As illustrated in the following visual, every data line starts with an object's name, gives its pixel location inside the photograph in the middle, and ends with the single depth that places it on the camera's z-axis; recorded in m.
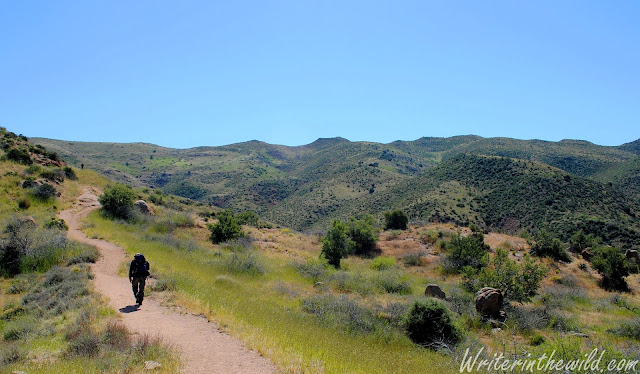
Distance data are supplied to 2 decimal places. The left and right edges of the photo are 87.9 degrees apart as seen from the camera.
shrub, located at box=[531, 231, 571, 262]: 28.50
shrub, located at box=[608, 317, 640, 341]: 13.01
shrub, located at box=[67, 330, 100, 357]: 6.80
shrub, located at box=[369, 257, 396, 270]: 26.19
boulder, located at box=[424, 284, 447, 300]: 16.70
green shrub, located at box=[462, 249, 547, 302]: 15.67
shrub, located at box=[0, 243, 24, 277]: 13.68
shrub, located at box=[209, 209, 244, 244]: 27.52
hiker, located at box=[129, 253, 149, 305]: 10.50
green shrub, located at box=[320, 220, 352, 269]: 26.59
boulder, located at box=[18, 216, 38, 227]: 16.67
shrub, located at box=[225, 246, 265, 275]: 19.55
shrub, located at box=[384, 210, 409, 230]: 38.97
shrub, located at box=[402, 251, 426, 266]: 27.90
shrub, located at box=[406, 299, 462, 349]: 11.48
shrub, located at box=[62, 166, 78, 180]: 33.45
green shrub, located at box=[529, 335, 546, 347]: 11.74
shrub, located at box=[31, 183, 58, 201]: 25.03
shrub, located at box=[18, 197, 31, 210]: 23.23
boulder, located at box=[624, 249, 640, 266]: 27.73
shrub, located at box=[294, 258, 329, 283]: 20.80
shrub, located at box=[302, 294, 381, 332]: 11.84
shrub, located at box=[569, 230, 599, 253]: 32.53
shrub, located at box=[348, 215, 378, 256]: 31.88
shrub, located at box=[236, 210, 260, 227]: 37.03
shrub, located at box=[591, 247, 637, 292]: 23.78
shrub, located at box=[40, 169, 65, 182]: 29.02
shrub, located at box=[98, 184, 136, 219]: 27.00
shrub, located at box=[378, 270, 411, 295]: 18.73
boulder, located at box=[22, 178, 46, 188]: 25.51
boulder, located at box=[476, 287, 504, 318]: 14.12
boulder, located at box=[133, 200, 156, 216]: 29.48
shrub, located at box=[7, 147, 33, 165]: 30.38
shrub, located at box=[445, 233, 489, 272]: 25.06
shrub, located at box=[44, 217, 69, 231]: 18.89
